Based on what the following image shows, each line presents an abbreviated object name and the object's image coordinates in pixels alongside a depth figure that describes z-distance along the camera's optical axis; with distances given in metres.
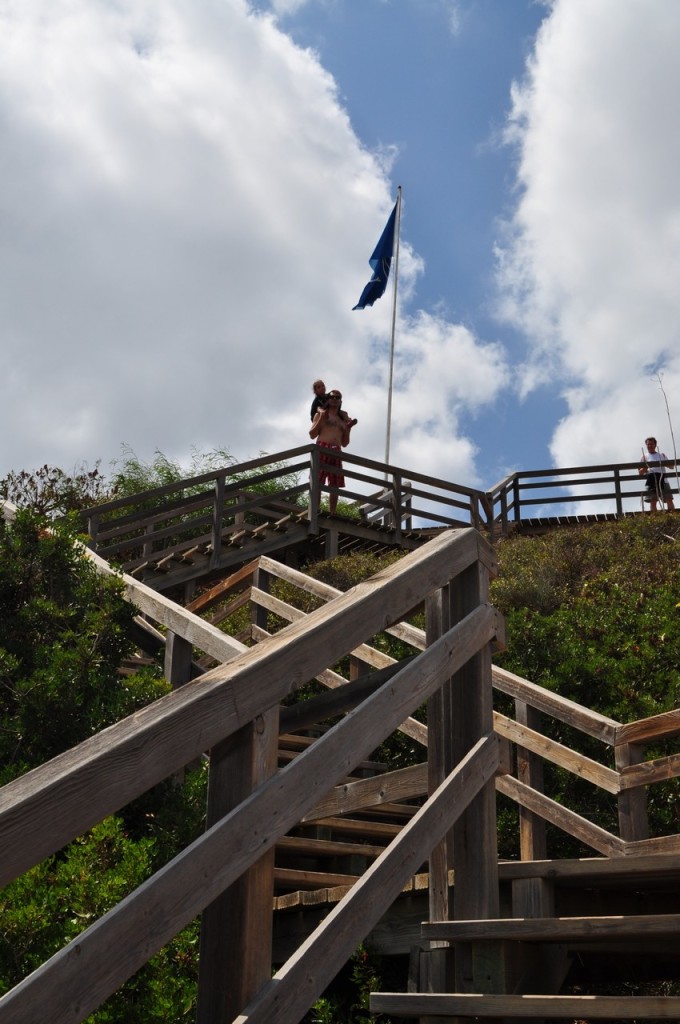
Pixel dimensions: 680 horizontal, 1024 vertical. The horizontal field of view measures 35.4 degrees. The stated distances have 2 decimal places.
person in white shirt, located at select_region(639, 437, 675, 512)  19.11
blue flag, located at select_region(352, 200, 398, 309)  24.59
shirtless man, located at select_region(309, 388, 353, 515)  16.67
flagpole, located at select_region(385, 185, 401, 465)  24.95
